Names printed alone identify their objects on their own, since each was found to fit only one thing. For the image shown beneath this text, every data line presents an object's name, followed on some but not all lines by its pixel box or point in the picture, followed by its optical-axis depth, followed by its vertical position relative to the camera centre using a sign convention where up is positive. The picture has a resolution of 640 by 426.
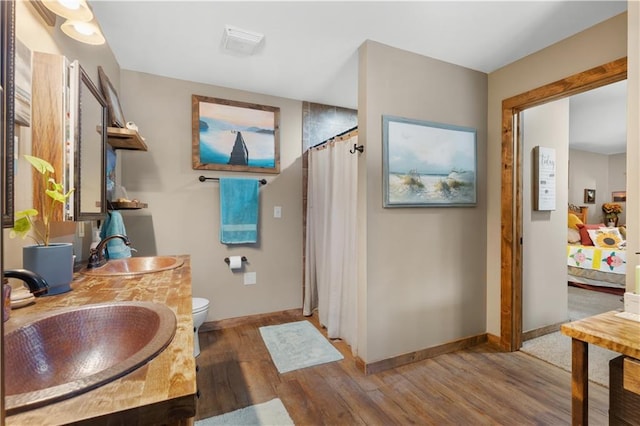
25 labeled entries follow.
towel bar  2.62 +0.30
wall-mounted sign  2.53 +0.29
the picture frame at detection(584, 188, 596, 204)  5.77 +0.32
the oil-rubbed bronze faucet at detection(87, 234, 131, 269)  1.50 -0.23
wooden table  1.04 -0.45
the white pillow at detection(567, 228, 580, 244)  4.53 -0.37
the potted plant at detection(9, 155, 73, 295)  0.97 -0.12
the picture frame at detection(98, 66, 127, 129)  1.82 +0.72
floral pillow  4.19 -0.35
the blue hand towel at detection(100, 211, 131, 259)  1.85 -0.14
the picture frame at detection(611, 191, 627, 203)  5.80 +0.31
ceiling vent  1.90 +1.15
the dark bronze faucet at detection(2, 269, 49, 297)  0.77 -0.18
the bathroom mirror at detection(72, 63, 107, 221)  1.30 +0.31
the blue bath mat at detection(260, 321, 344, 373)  2.13 -1.06
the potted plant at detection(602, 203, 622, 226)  5.70 +0.03
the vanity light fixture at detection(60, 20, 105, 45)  1.29 +0.80
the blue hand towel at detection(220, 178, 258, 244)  2.67 +0.02
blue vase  1.03 -0.18
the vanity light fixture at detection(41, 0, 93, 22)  1.17 +0.82
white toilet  2.06 -0.70
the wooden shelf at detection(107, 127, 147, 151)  1.82 +0.49
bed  3.84 -0.59
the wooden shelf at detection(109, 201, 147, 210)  1.94 +0.05
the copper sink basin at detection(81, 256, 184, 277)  1.60 -0.30
